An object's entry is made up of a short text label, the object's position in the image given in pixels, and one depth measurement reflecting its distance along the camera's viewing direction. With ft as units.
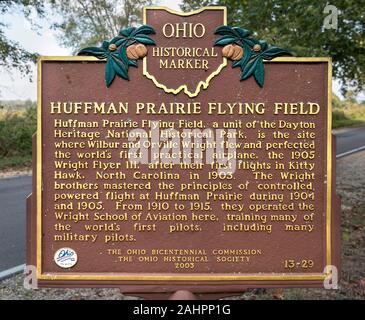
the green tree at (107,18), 70.90
